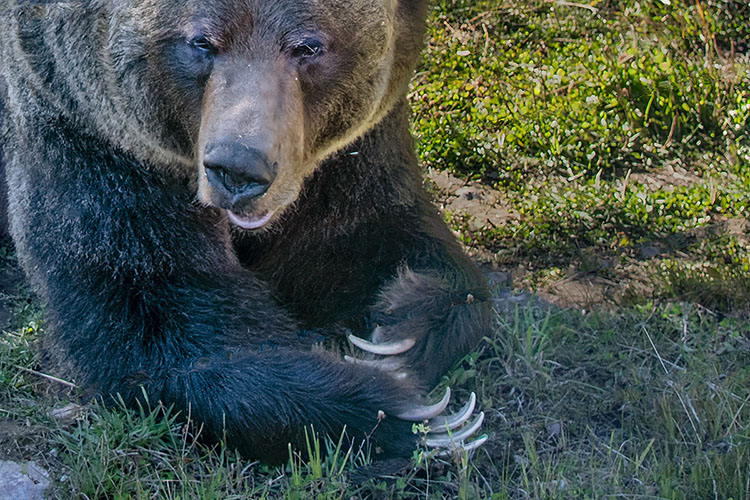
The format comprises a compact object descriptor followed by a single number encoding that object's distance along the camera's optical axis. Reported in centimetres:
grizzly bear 652
